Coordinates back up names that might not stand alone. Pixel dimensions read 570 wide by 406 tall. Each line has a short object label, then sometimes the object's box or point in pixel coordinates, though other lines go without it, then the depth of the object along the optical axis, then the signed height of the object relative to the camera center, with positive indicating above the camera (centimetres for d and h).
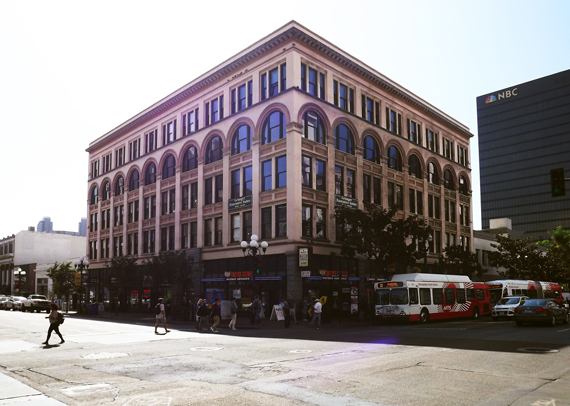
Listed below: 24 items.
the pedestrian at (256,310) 3205 -296
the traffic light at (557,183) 1991 +281
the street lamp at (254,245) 3181 +95
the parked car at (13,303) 6112 -463
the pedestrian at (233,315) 2923 -299
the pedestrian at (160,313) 2717 -264
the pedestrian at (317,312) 3117 -303
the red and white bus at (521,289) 4391 -265
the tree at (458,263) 5247 -39
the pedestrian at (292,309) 3510 -321
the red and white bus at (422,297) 3262 -246
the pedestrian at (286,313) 3011 -296
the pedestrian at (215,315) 2761 -284
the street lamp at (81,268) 5241 -51
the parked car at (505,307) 3566 -329
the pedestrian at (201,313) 2766 -267
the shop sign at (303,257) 3640 +24
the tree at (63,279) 6456 -197
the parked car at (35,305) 5750 -450
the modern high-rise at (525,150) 15362 +3245
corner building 4034 +834
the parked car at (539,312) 2756 -284
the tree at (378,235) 3884 +186
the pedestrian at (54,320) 2132 -229
